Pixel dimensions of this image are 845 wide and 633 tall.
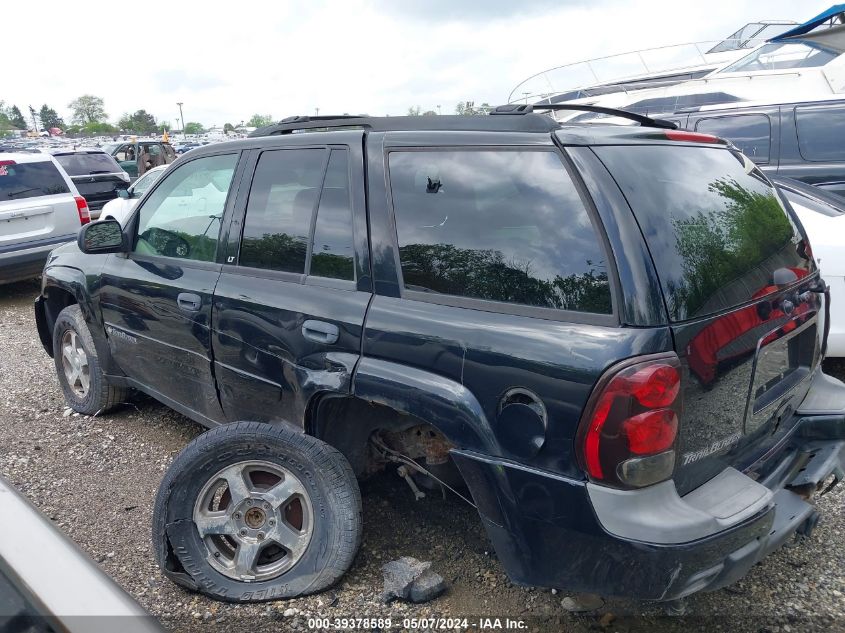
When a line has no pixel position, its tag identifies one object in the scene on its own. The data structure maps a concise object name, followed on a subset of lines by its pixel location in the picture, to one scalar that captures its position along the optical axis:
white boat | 7.62
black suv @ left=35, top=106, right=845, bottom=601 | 1.98
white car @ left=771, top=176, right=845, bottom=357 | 4.15
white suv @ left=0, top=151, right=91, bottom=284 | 7.80
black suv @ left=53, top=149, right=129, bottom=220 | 11.17
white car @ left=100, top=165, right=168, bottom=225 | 8.78
